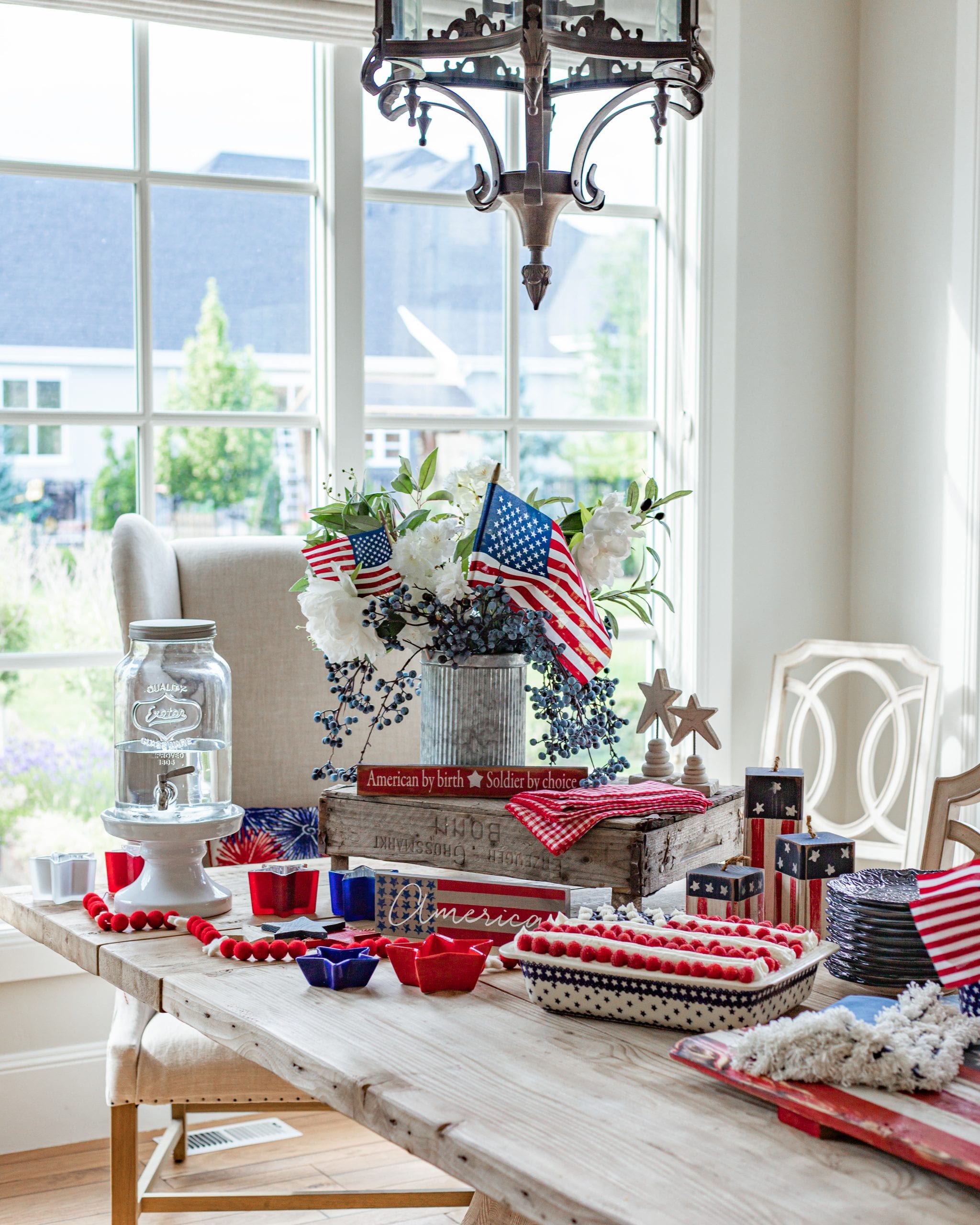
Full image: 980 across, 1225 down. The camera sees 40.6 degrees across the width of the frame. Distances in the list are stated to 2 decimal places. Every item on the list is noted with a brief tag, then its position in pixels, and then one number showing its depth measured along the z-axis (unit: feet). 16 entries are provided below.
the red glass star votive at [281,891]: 4.91
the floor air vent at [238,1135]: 8.38
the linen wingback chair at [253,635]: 7.64
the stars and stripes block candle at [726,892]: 4.34
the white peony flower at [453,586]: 4.90
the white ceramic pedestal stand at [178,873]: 4.80
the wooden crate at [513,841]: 4.50
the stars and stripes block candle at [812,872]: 4.61
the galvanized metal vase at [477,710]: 5.01
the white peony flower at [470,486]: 5.21
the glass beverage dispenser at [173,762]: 4.88
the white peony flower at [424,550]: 4.97
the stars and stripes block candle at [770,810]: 4.91
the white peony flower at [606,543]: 5.08
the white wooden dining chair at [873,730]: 8.98
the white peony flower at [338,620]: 5.00
